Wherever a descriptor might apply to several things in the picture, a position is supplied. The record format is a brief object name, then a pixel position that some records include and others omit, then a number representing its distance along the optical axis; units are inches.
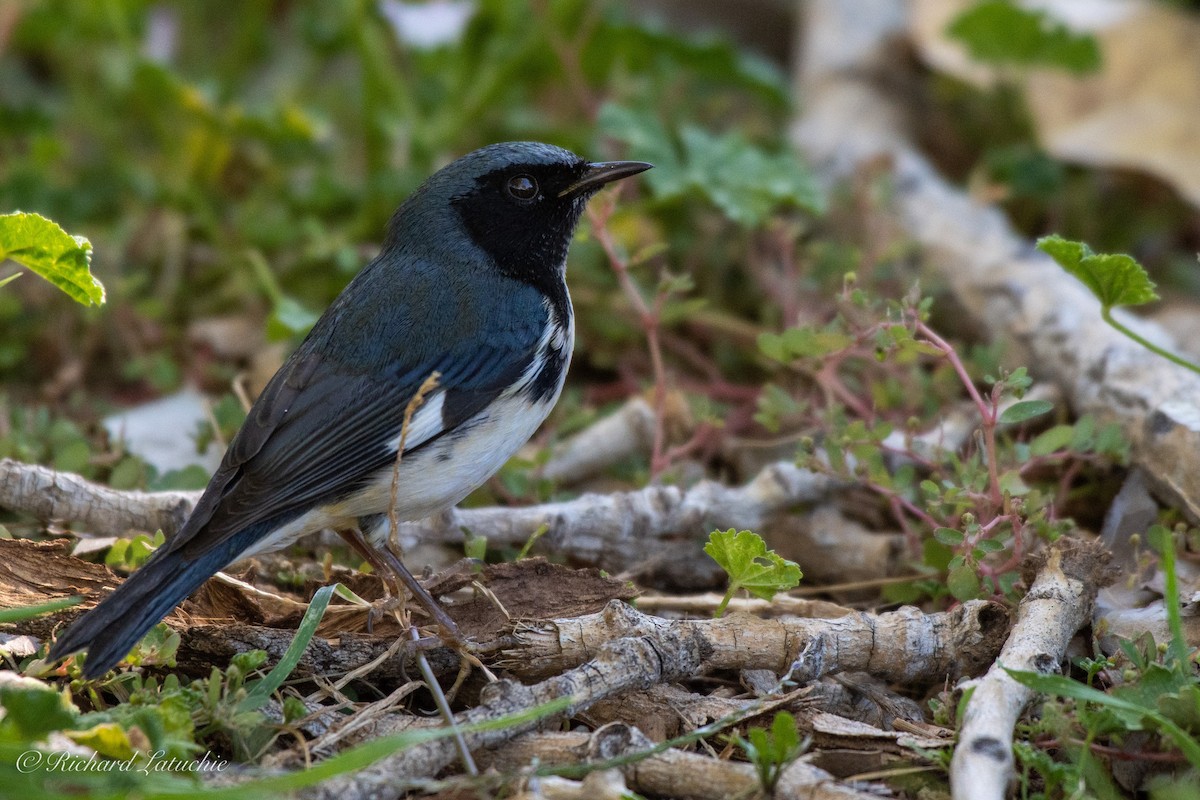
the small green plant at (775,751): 194.5
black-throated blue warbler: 239.3
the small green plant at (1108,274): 221.9
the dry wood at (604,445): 327.0
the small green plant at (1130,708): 193.8
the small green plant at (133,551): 259.4
